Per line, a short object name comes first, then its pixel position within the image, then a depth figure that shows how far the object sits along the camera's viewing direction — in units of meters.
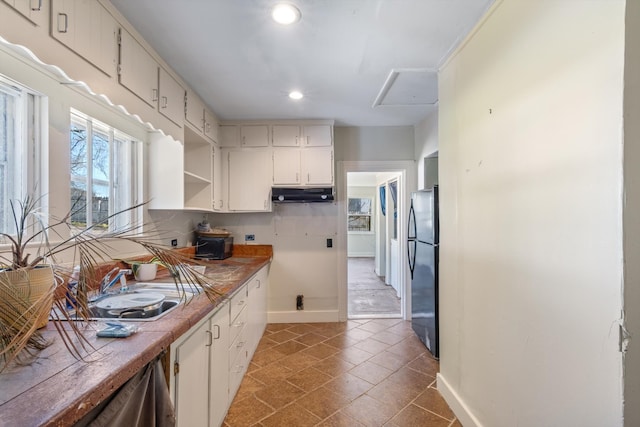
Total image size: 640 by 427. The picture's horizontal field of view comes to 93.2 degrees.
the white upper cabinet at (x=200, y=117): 2.66
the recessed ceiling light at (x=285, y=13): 1.62
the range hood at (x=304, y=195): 3.54
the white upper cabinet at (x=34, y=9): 1.05
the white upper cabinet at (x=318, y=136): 3.63
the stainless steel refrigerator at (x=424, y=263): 2.83
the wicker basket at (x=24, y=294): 0.91
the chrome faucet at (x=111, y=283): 1.69
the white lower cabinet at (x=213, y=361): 1.36
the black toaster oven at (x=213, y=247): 3.29
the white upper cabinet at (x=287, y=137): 3.64
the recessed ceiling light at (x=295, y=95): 2.79
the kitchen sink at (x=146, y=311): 1.48
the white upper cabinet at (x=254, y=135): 3.65
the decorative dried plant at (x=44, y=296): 0.89
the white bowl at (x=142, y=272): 2.17
